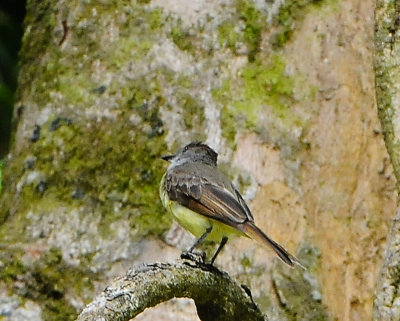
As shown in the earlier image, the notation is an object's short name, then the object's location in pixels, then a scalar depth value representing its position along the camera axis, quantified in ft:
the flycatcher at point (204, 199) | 30.50
